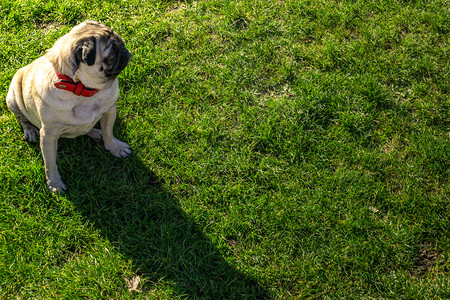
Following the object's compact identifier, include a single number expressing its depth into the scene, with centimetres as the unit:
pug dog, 288
